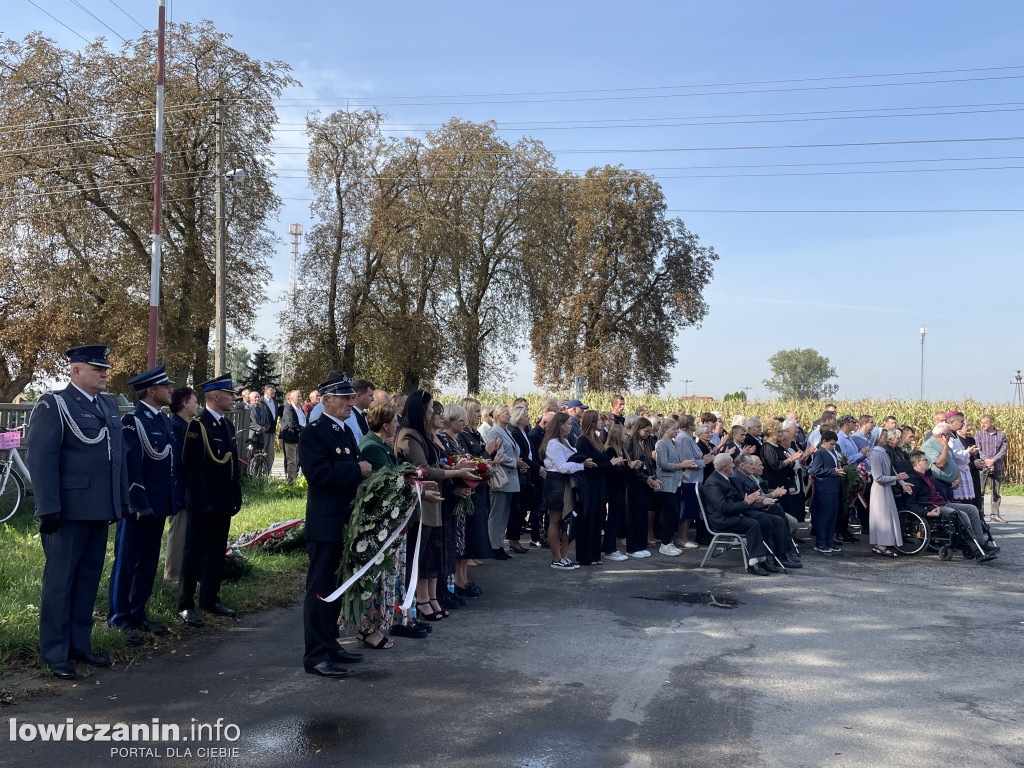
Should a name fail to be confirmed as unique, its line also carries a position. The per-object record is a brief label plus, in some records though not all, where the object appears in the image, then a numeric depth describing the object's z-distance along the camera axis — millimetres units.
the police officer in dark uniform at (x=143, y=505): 6699
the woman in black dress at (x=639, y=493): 11570
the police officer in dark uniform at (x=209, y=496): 7227
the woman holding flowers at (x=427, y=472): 7449
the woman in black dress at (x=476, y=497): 9031
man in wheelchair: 11586
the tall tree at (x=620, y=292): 45125
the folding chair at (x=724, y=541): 10541
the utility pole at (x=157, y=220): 20719
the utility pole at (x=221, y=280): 22969
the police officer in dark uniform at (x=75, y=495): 5801
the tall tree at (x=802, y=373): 136125
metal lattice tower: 71750
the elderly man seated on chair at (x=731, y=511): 10492
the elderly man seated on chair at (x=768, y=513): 10914
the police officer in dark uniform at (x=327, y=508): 5836
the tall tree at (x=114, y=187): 28734
